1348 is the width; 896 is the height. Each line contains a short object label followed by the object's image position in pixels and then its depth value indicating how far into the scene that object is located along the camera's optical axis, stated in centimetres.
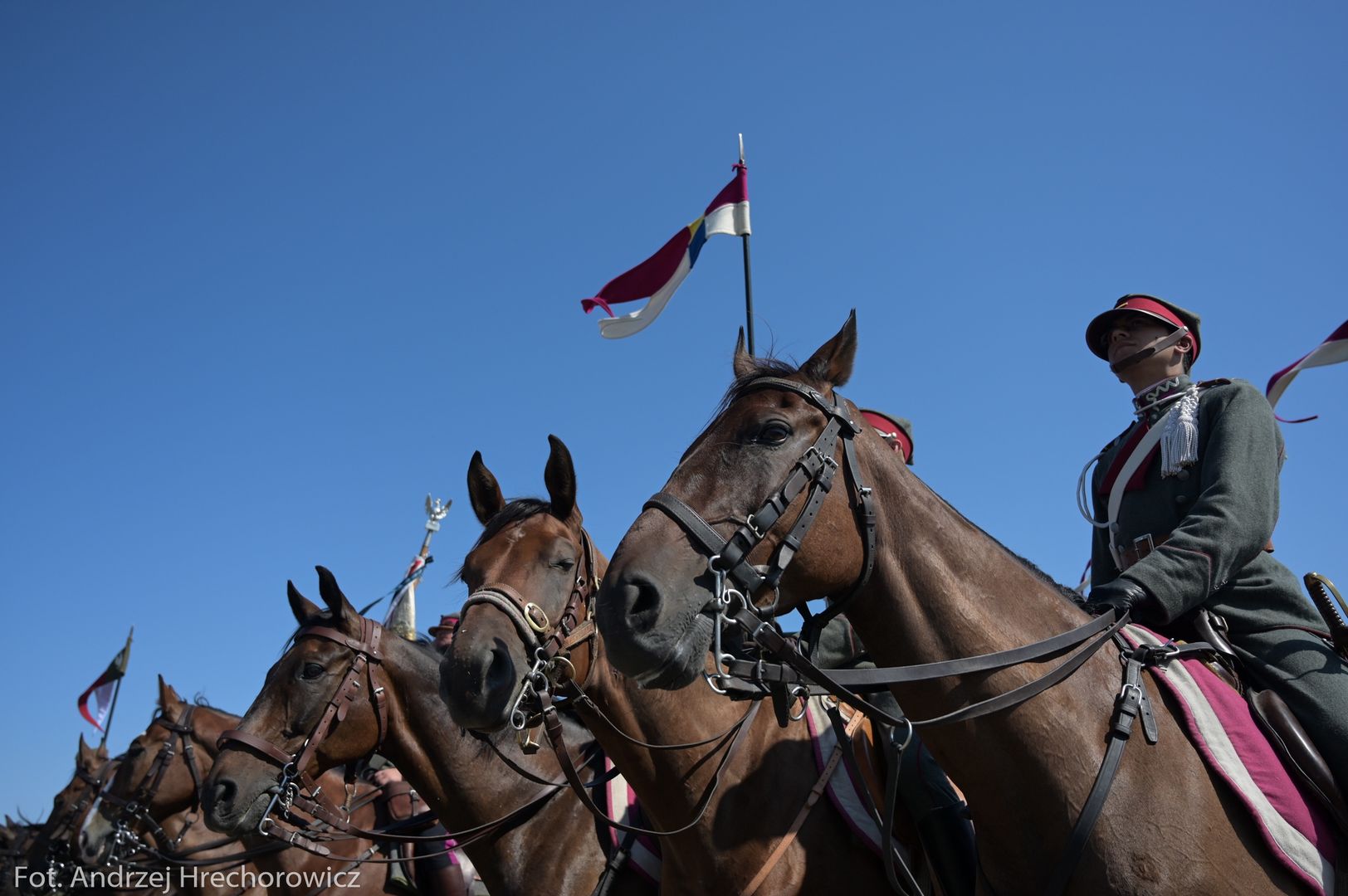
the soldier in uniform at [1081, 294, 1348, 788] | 383
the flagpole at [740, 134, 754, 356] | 761
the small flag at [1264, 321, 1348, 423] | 608
